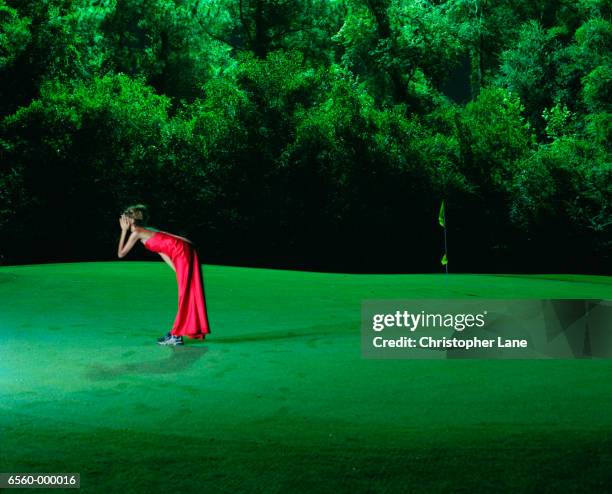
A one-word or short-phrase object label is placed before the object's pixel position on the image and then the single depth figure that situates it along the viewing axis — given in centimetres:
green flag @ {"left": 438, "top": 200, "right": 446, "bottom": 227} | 2015
